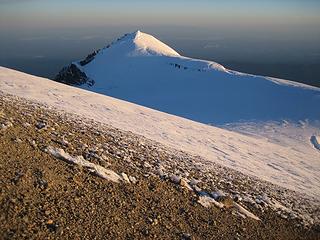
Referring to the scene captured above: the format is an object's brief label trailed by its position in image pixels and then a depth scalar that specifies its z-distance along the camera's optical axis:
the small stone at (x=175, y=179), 11.53
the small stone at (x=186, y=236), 8.91
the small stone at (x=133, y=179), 10.74
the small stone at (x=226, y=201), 11.15
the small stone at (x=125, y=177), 10.67
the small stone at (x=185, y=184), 11.41
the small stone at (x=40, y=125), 12.75
